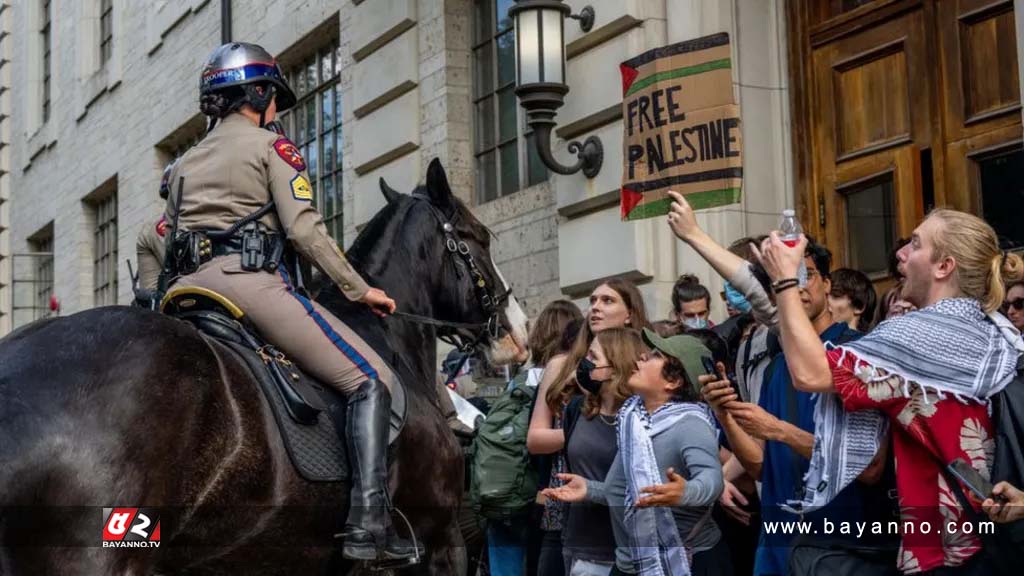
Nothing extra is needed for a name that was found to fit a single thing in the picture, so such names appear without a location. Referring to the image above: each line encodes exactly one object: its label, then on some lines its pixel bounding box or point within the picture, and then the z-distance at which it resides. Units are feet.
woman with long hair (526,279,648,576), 22.54
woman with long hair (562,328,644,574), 20.12
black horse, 14.88
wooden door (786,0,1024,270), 26.81
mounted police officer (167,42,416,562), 19.03
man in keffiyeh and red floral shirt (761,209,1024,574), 13.12
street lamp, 33.40
